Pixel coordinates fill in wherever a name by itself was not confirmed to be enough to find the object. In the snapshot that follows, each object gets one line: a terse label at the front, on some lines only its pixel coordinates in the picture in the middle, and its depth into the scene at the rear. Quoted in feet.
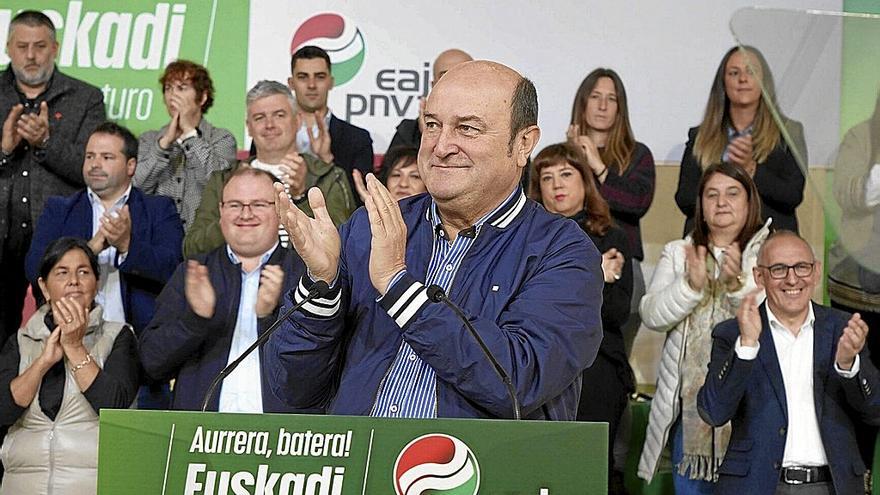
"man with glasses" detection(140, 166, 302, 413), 16.29
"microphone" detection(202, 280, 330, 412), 8.25
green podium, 7.15
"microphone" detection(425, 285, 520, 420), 8.20
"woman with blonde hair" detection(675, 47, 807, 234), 19.89
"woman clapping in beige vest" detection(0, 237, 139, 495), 16.67
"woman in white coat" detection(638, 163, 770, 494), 17.97
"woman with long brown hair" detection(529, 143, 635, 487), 17.98
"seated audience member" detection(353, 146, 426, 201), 18.04
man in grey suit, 19.71
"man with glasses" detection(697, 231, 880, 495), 16.47
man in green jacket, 18.30
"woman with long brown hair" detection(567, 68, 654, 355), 19.90
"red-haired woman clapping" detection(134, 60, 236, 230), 19.93
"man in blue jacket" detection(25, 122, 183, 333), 18.48
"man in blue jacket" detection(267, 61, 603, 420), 8.46
